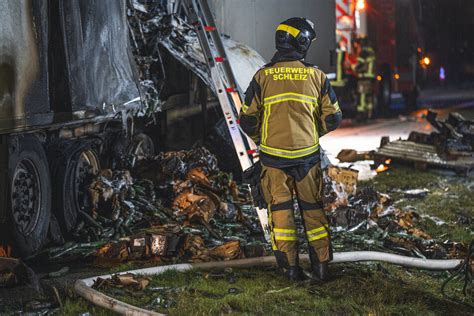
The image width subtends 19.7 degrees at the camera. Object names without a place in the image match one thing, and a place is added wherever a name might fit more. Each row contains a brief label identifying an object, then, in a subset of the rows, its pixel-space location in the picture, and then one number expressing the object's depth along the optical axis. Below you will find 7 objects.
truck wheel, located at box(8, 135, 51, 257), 11.07
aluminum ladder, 11.82
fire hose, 10.01
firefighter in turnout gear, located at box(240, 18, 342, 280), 9.76
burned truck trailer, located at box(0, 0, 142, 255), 10.34
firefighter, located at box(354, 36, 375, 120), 34.18
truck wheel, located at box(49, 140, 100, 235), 12.55
